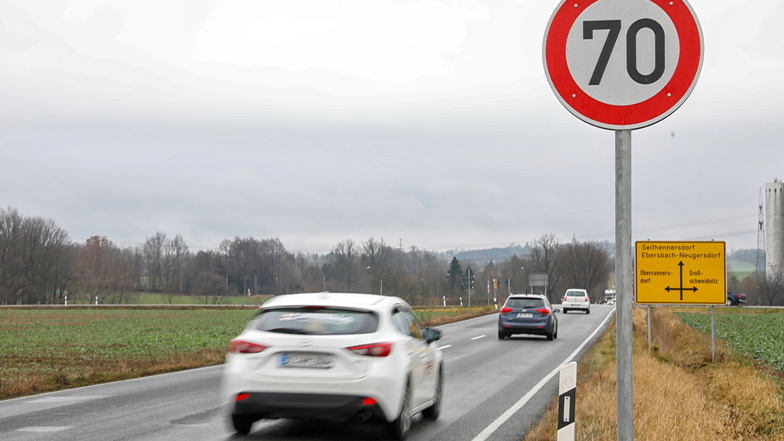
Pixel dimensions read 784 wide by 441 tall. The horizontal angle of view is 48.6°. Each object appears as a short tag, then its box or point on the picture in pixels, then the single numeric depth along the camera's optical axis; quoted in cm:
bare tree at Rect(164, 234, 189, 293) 13138
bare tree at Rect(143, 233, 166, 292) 13212
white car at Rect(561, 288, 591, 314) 6191
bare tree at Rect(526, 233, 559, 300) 14712
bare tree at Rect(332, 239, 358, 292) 9175
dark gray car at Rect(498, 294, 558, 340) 2991
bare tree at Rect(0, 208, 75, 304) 10062
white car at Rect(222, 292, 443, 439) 894
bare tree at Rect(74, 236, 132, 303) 10588
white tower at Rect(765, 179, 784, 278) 11806
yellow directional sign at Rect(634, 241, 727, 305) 1385
